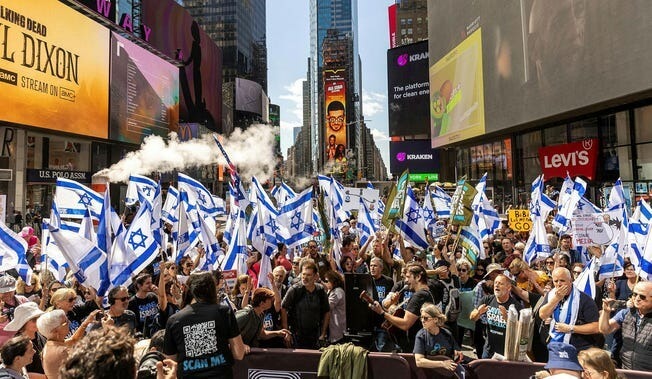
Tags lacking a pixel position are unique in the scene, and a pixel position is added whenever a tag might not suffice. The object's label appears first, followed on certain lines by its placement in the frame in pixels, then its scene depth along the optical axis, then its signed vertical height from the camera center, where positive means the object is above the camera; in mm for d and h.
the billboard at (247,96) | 102000 +26956
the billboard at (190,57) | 55438 +21662
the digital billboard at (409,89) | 55844 +15129
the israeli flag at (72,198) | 8188 +407
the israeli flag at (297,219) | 10328 -36
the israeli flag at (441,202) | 14492 +405
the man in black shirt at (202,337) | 4070 -1017
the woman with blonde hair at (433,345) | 4773 -1325
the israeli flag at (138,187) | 9871 +695
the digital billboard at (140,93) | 38188 +11445
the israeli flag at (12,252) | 7355 -469
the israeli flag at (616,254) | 7445 -671
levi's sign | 23625 +2897
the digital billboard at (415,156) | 55125 +6977
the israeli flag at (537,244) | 9117 -591
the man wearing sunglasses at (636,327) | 4570 -1152
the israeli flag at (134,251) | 6711 -450
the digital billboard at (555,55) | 18125 +7368
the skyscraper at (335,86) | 99250 +36970
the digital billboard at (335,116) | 98062 +21187
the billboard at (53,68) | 26422 +9686
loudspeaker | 5652 -1066
